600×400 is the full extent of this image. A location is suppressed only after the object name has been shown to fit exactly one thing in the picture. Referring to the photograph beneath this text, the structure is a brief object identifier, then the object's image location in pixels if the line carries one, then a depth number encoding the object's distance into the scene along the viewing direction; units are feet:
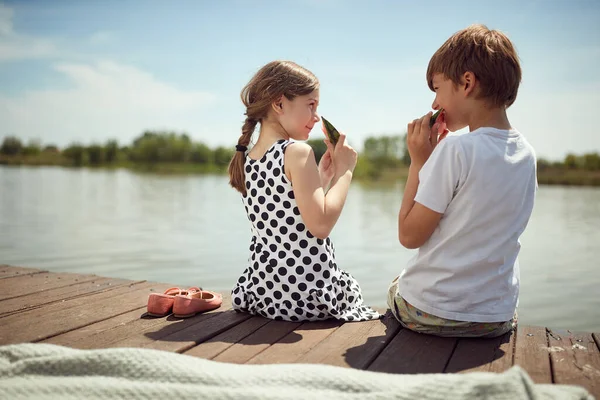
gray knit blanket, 5.64
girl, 8.96
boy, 7.58
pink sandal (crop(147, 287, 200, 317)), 9.80
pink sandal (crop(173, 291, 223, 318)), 9.75
